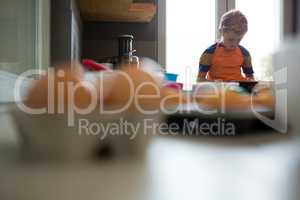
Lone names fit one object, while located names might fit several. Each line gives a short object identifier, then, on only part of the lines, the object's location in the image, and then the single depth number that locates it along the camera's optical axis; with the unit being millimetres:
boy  1288
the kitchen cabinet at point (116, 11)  1678
